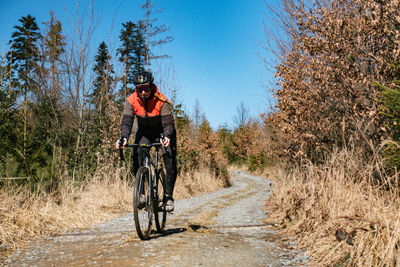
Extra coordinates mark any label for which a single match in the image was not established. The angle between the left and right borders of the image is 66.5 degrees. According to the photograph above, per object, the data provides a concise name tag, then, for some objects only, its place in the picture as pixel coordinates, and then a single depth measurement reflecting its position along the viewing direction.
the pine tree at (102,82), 9.95
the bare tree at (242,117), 48.30
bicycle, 3.69
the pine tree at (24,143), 6.57
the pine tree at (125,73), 12.04
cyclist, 4.20
